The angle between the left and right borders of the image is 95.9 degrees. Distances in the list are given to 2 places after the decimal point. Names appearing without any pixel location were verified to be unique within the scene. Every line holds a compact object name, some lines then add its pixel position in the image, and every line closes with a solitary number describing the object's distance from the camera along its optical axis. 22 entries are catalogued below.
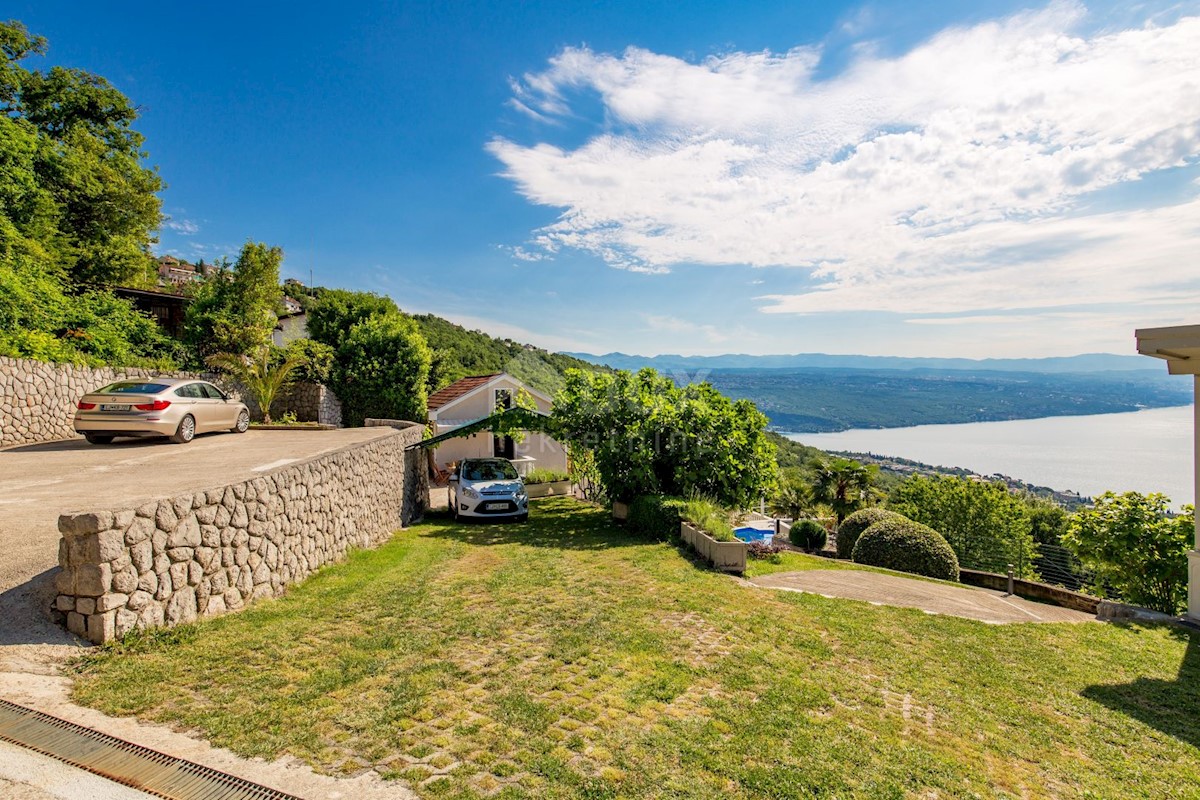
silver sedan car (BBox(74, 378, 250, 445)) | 11.65
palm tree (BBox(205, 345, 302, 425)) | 19.92
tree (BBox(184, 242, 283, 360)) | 20.72
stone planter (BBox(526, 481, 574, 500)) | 20.53
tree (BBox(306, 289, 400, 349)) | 27.05
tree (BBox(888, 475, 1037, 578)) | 28.06
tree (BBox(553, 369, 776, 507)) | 14.36
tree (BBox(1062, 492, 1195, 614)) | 10.04
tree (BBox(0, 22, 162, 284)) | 20.39
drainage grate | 2.92
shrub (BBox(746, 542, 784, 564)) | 15.59
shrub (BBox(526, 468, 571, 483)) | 20.89
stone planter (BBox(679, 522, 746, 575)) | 10.48
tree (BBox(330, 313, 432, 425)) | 25.86
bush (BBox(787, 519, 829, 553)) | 23.72
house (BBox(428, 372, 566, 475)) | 26.42
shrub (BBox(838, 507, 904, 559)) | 21.06
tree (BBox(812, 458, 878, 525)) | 30.48
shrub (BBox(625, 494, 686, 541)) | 12.76
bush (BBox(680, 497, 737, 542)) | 11.27
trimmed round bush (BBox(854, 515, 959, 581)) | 17.02
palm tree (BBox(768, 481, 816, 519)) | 35.38
